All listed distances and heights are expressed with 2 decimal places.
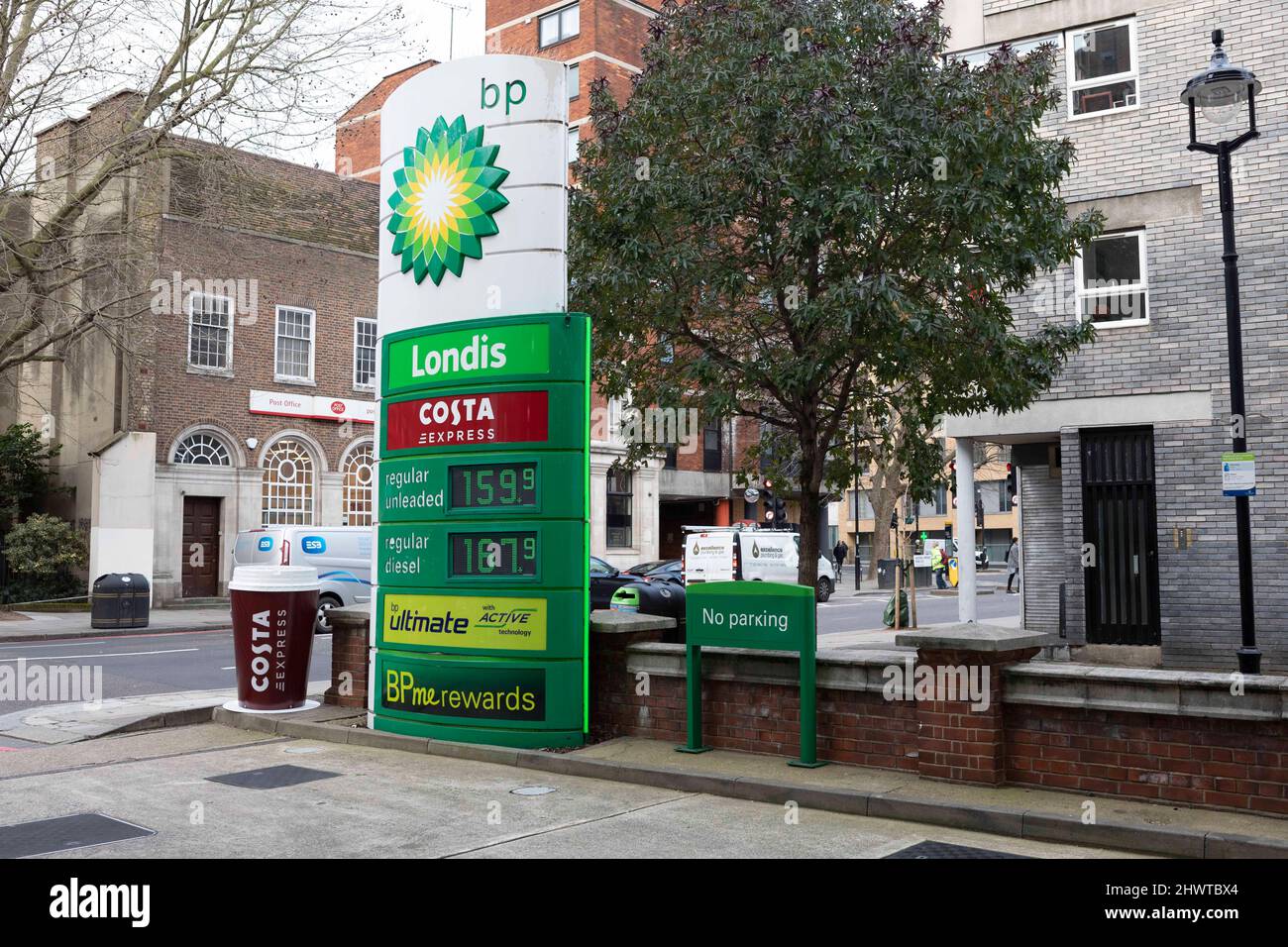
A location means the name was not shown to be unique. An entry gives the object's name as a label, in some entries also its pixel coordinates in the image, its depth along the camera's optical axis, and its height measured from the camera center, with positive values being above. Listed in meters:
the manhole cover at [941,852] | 6.24 -1.71
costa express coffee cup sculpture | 10.97 -0.80
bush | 27.27 -0.13
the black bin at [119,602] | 22.88 -1.04
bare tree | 20.30 +8.08
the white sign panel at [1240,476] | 10.83 +0.65
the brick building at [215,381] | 28.12 +4.63
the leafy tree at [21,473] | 29.23 +2.05
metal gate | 15.09 +0.10
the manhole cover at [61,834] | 6.41 -1.68
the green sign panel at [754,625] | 8.25 -0.59
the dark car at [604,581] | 23.00 -0.69
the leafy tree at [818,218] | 11.25 +3.40
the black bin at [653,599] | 22.25 -1.04
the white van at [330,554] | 23.14 -0.09
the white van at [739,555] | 28.38 -0.20
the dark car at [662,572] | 25.44 -0.55
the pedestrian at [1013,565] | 41.09 -0.79
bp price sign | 9.29 +1.04
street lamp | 10.83 +3.32
